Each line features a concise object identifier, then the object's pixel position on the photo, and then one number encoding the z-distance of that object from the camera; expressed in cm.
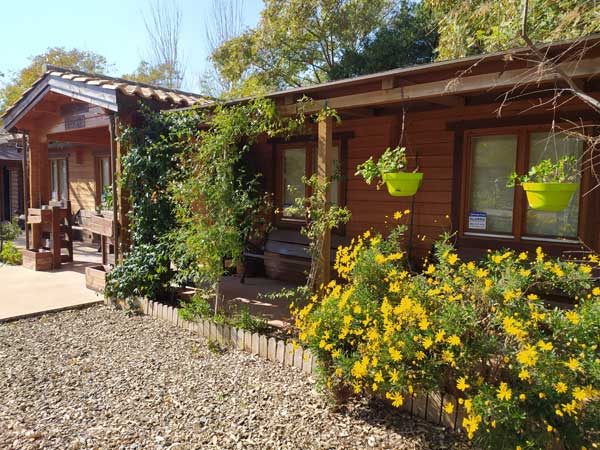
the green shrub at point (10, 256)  836
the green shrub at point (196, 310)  459
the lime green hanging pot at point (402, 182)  410
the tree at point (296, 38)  1503
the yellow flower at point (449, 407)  246
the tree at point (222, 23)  1891
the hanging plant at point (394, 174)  404
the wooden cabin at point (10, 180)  1436
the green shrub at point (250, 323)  432
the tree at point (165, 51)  2116
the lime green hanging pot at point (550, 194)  325
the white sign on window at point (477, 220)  538
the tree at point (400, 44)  1388
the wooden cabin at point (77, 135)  581
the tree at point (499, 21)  537
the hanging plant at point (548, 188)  324
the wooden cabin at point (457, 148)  382
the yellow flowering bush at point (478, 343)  217
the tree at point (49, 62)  2386
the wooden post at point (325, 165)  431
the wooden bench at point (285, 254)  622
